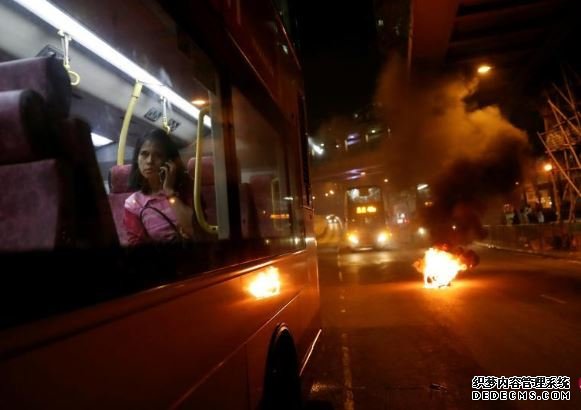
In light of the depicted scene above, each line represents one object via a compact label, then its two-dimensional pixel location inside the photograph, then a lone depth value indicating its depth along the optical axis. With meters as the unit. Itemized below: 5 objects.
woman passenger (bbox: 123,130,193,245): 2.18
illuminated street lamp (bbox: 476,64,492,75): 16.45
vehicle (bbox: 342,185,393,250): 30.16
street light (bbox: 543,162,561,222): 17.80
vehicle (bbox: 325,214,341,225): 42.16
